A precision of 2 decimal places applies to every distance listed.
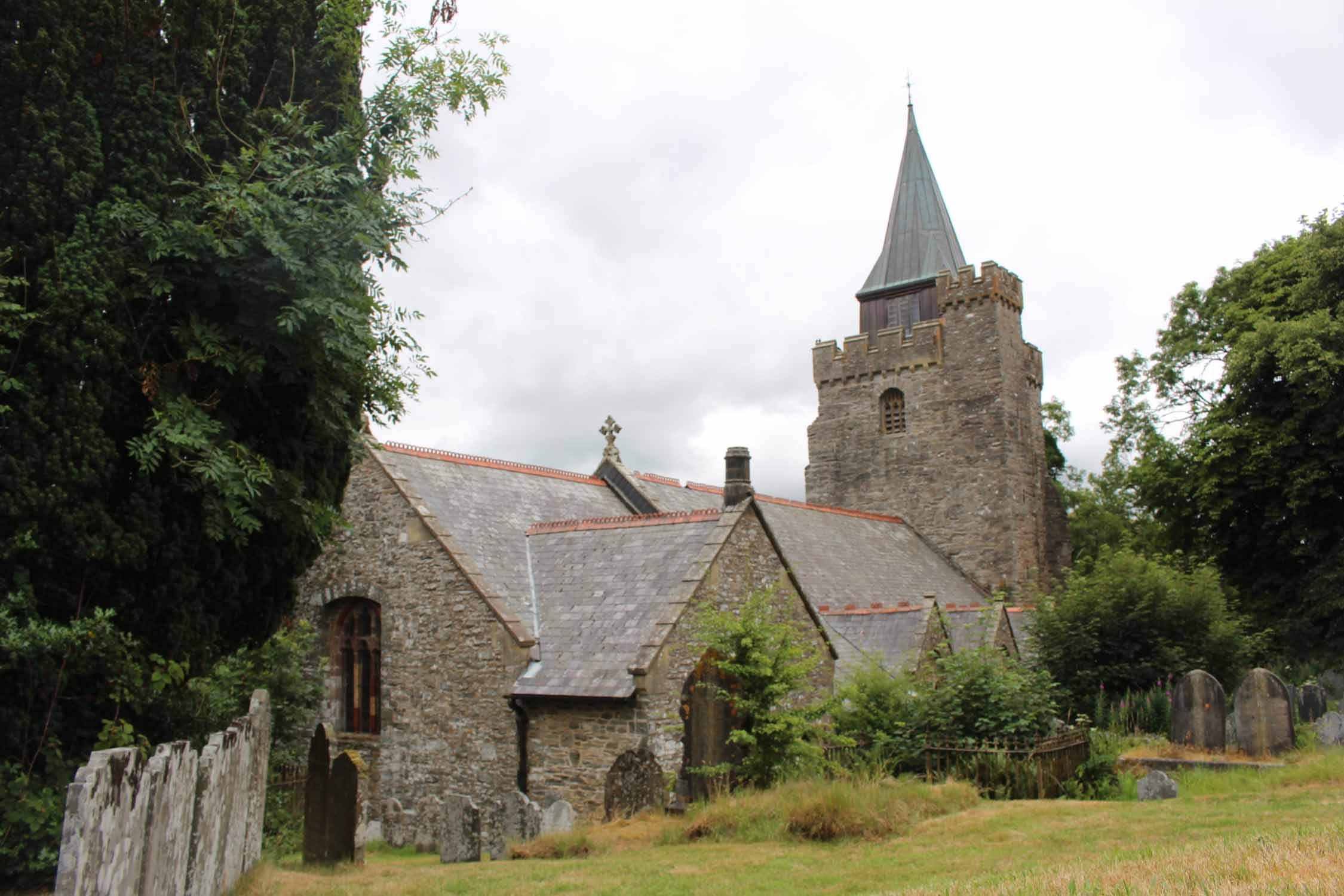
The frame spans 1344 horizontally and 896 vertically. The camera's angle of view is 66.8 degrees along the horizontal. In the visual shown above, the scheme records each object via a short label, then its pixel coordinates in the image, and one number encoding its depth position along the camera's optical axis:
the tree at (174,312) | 7.81
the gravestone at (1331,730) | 15.67
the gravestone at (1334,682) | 23.38
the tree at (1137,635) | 19.45
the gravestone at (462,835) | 11.59
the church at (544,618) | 14.67
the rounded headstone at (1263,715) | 15.43
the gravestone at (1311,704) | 18.16
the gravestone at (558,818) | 12.13
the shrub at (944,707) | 14.22
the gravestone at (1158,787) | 13.01
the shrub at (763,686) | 13.02
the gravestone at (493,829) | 11.82
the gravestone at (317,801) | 10.28
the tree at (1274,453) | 25.50
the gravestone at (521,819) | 12.19
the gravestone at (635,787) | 12.63
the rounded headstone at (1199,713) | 15.77
